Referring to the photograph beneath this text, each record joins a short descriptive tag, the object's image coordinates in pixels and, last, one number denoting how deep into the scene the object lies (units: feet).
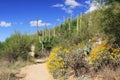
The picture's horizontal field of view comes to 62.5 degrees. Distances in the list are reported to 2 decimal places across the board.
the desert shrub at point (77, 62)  17.02
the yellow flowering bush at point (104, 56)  15.66
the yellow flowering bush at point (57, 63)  17.33
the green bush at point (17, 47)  34.64
